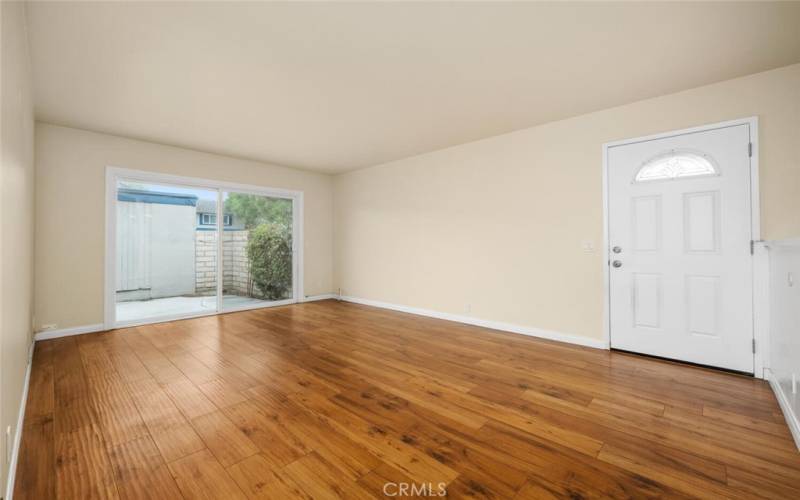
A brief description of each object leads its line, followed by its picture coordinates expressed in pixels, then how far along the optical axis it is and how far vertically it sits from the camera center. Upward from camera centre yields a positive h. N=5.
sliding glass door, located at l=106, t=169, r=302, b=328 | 4.43 +0.06
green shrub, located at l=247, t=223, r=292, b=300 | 5.75 -0.14
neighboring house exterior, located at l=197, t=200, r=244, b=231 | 5.10 +0.59
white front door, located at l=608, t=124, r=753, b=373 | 2.82 +0.03
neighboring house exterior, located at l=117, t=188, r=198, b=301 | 4.45 +0.12
